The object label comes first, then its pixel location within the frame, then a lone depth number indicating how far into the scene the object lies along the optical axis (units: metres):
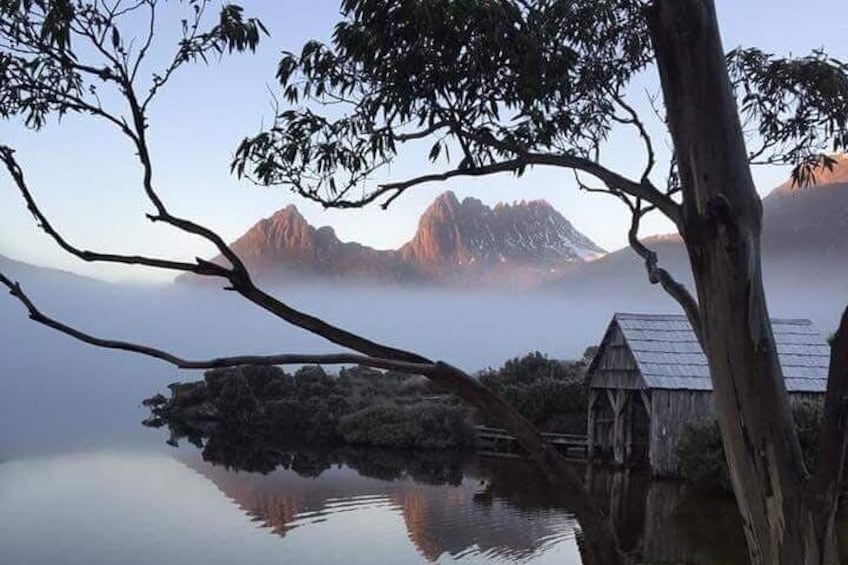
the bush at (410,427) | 25.95
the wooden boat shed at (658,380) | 19.45
